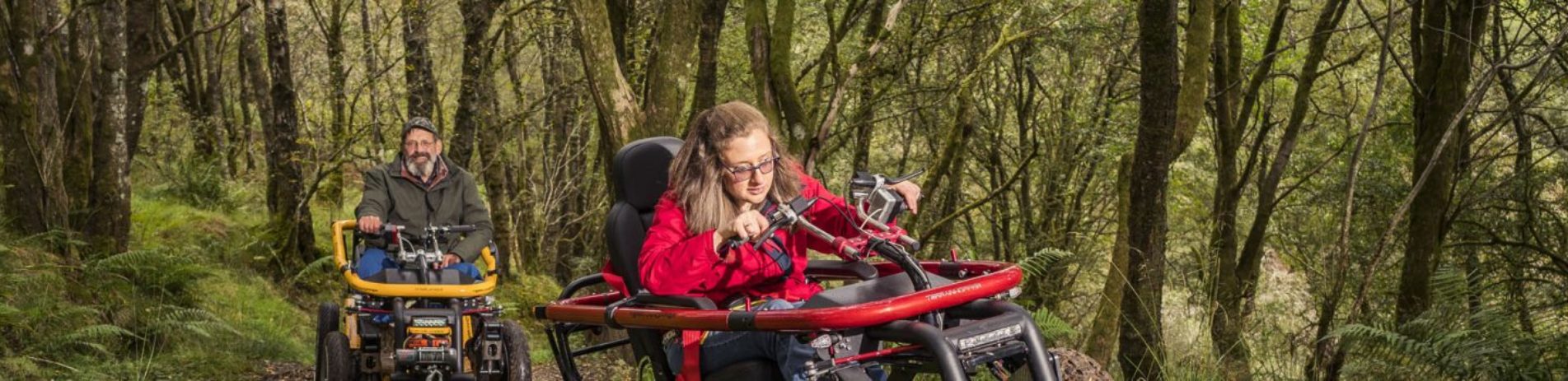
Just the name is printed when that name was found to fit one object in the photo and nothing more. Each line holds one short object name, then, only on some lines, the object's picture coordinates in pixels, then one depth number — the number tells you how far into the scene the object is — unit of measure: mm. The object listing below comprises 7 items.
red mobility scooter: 3609
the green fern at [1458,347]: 5363
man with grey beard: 7652
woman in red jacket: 4238
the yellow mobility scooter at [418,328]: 6824
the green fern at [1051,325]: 5977
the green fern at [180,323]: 8648
